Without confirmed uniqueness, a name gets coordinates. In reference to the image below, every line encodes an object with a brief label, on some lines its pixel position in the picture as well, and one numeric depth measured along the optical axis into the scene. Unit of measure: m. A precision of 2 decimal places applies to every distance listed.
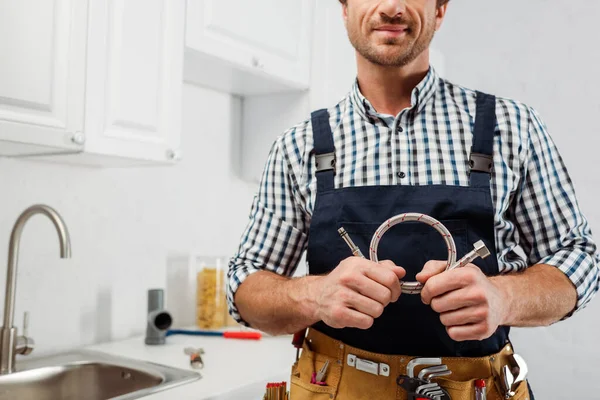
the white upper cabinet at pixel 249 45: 1.86
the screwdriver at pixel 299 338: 1.18
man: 1.03
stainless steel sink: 1.57
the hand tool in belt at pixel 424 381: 0.97
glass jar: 2.21
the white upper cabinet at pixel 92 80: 1.39
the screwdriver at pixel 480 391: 0.99
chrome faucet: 1.57
